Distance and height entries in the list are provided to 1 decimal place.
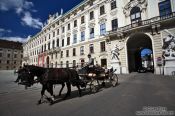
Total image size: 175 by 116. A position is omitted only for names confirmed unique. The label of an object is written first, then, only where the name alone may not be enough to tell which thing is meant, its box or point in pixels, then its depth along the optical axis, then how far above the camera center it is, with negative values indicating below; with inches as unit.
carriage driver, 299.9 -4.0
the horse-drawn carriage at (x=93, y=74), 295.7 -29.2
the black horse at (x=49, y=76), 208.2 -21.7
